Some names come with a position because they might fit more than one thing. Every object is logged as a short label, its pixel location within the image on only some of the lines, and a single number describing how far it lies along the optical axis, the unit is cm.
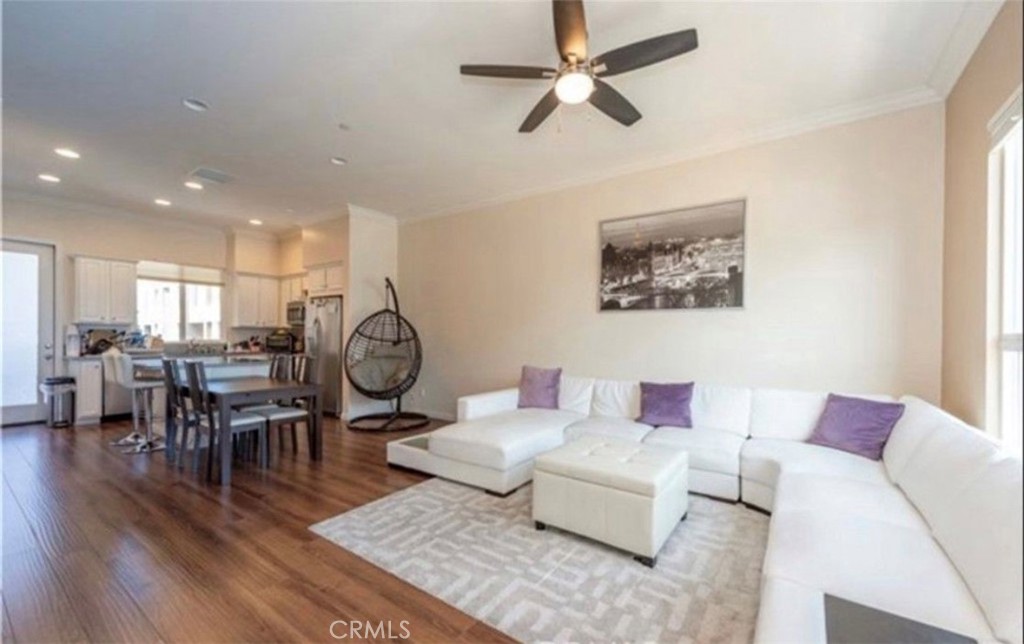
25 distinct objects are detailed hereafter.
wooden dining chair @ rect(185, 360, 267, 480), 352
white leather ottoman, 229
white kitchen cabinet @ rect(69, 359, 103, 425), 555
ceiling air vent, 460
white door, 531
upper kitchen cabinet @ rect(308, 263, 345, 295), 617
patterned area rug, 183
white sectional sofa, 131
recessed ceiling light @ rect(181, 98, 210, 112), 321
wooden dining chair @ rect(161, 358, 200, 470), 384
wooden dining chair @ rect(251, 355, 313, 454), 396
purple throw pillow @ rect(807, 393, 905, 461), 277
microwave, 710
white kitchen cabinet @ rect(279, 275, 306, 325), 750
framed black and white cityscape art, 379
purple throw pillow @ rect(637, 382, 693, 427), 364
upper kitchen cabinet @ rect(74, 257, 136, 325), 580
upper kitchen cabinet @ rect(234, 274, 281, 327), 727
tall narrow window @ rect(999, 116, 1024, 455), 207
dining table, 340
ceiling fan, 194
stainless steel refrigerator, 620
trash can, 528
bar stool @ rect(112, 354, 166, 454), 443
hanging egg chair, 566
